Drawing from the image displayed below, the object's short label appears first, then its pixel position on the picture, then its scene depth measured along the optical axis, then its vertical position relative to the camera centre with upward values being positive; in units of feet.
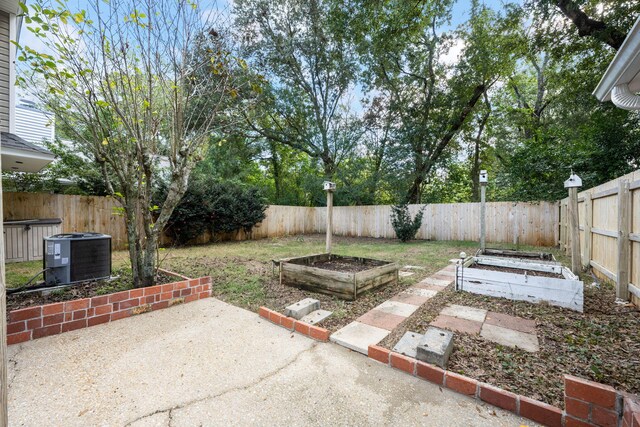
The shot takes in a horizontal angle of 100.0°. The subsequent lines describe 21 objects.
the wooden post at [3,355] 2.83 -1.52
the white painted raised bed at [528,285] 9.73 -2.77
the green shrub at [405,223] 31.60 -0.85
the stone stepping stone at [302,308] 9.02 -3.23
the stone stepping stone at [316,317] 8.75 -3.43
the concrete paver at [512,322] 8.38 -3.49
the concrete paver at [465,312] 9.36 -3.51
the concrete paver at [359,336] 7.38 -3.54
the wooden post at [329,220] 16.38 -0.32
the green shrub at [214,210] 26.50 +0.49
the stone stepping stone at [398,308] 9.68 -3.49
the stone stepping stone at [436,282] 13.40 -3.41
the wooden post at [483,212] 19.38 +0.31
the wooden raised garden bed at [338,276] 10.95 -2.74
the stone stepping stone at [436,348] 6.25 -3.17
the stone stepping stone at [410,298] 10.82 -3.47
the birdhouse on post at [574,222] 13.56 -0.30
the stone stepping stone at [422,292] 11.74 -3.45
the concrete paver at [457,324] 8.34 -3.53
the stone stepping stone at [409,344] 6.74 -3.39
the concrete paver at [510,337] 7.34 -3.54
